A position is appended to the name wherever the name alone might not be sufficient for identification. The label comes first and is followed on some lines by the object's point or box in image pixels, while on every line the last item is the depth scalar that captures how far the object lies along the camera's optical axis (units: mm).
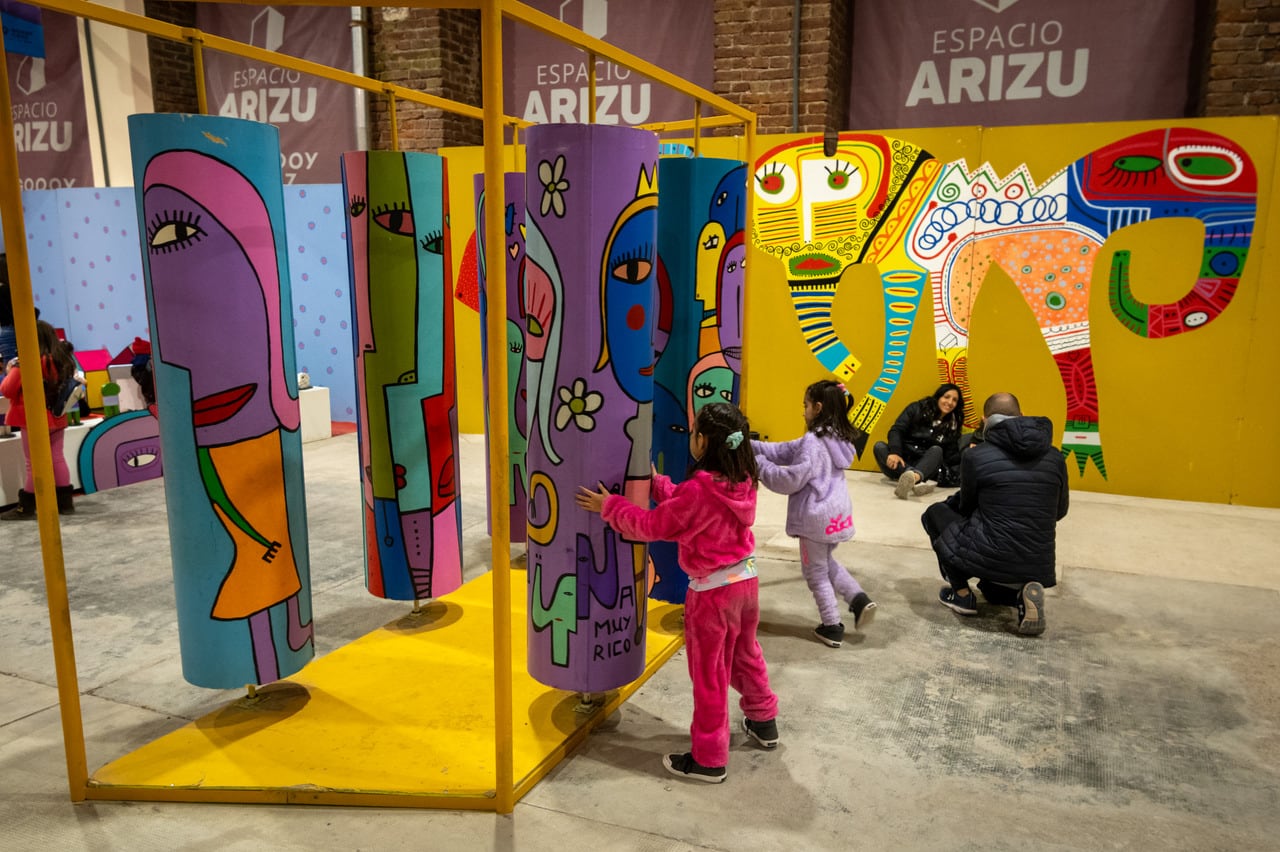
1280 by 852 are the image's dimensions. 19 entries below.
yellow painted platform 3283
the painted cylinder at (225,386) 3291
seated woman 7824
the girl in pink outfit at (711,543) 3365
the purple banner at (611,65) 10188
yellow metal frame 2854
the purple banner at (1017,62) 8797
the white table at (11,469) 6859
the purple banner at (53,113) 12625
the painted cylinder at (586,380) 3289
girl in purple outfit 4496
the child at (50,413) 6316
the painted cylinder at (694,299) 4266
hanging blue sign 11617
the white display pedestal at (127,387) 8609
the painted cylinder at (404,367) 4234
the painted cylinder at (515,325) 4797
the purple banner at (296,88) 11430
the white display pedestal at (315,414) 9367
